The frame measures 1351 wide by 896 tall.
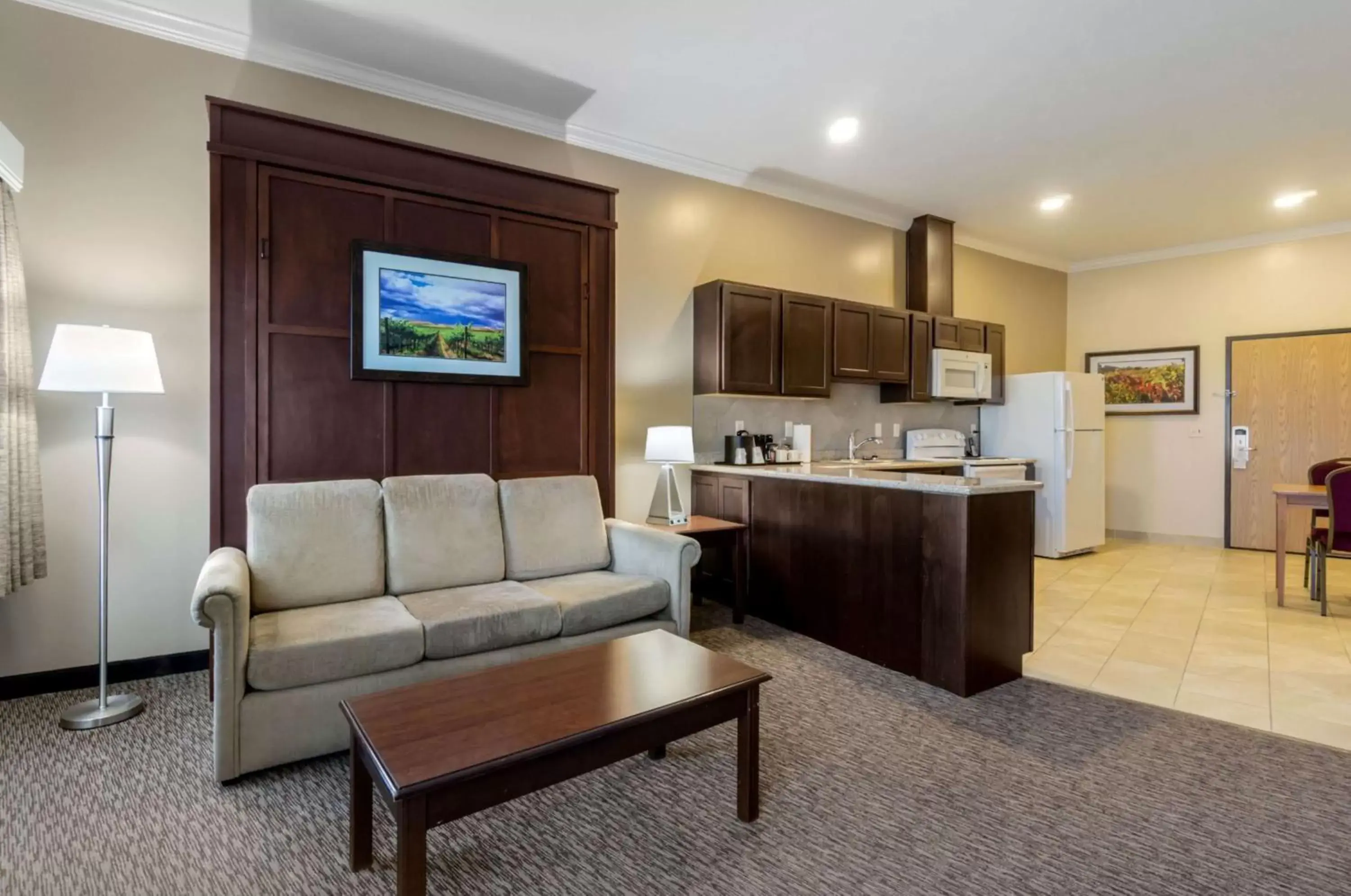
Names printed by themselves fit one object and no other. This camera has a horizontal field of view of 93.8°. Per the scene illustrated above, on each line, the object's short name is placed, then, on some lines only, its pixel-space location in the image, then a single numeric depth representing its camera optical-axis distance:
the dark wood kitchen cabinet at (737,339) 4.27
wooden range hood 5.55
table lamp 3.74
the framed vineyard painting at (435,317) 3.23
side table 3.76
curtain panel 2.46
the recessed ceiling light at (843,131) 3.89
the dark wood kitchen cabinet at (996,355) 5.85
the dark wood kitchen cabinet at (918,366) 5.34
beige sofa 2.11
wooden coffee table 1.37
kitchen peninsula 2.81
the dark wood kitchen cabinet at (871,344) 4.88
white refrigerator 5.67
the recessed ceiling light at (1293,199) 4.96
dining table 4.07
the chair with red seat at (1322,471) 4.84
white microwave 5.47
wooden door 5.65
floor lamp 2.35
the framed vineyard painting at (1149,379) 6.41
